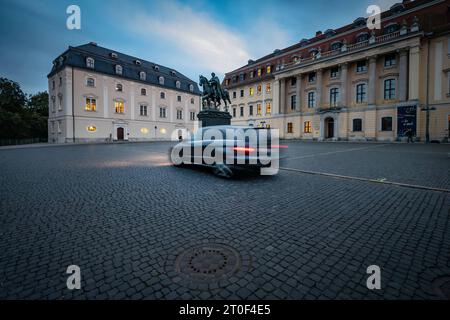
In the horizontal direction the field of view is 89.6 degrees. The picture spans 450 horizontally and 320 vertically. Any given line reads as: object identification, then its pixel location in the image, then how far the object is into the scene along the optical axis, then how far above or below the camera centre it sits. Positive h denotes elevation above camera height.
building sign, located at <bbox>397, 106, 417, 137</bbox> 29.03 +4.31
